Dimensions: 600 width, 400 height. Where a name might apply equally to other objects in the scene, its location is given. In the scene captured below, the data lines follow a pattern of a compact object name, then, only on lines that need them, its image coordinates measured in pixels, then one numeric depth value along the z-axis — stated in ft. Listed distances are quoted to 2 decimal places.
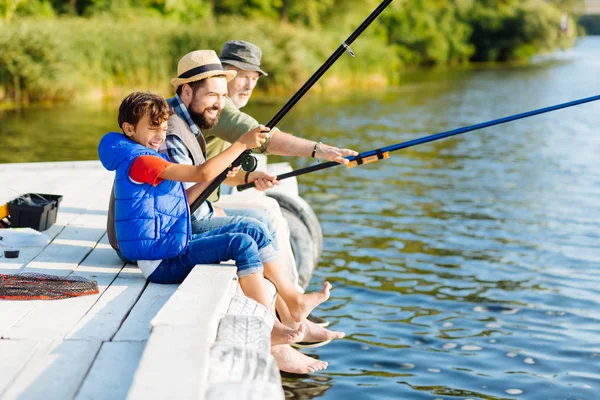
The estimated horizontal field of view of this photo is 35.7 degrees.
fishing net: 13.08
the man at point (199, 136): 15.01
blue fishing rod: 15.42
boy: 13.57
